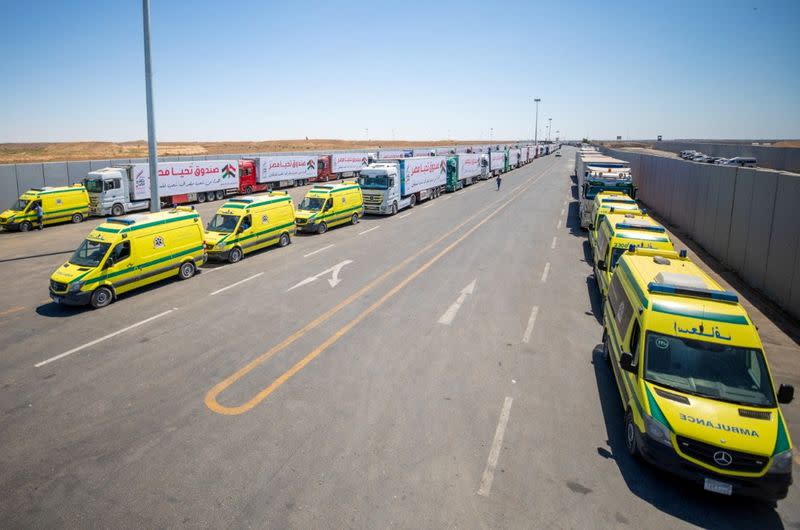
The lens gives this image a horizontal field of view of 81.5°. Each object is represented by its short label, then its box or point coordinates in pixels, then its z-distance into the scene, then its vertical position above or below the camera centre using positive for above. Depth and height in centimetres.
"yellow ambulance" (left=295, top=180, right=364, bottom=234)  2467 -172
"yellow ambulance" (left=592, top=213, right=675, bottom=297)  1270 -152
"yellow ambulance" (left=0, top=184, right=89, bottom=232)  2564 -218
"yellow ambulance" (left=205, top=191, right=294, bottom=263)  1878 -221
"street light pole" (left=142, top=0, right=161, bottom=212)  1794 +166
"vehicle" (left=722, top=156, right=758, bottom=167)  4838 +260
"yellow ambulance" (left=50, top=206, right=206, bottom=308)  1354 -274
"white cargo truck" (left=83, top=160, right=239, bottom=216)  2956 -85
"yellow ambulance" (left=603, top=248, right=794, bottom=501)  605 -298
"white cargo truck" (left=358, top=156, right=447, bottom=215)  3009 -41
